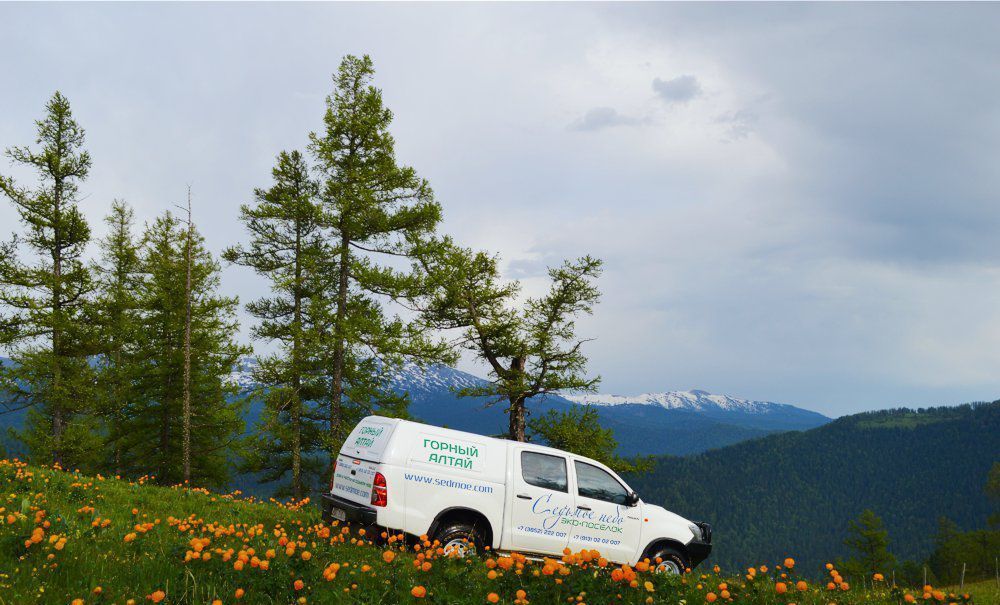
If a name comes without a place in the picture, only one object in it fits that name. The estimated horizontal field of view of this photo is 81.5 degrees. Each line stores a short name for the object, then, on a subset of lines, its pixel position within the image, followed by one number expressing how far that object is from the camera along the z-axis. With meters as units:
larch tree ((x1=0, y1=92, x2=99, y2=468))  21.95
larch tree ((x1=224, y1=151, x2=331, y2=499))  21.66
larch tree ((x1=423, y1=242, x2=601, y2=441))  22.17
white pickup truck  8.18
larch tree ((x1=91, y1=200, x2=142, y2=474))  25.08
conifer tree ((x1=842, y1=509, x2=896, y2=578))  68.31
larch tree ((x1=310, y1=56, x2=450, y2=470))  20.55
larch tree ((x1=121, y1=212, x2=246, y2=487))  27.19
